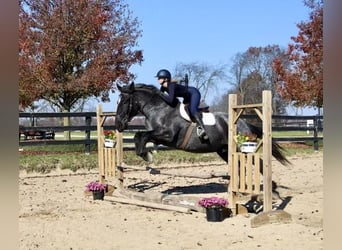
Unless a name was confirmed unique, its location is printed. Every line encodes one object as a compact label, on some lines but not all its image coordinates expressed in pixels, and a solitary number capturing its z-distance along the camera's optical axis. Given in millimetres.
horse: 5684
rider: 5402
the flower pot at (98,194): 6043
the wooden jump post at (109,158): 6422
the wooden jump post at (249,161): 4348
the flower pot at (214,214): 4605
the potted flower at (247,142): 4684
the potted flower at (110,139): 6506
